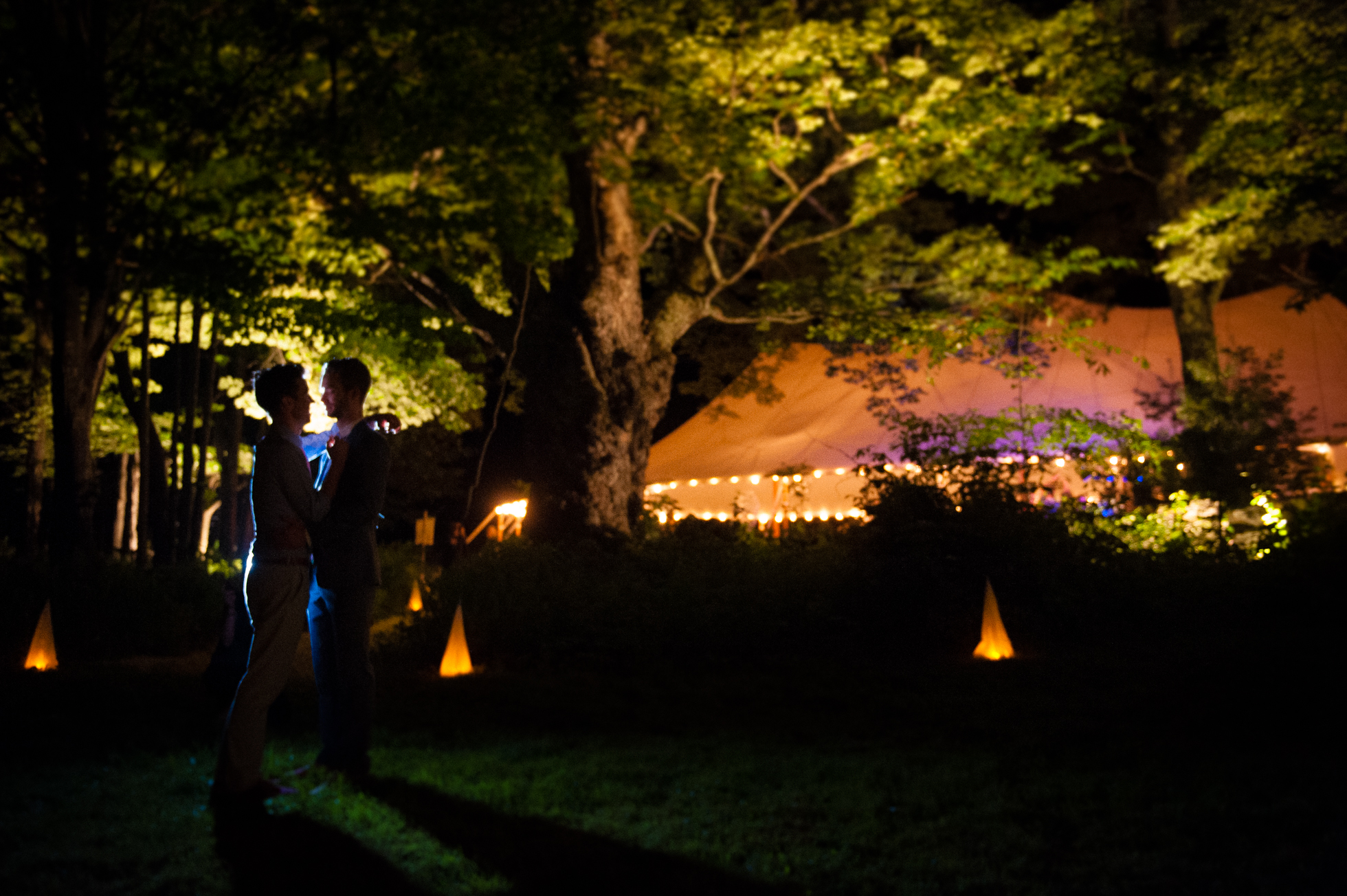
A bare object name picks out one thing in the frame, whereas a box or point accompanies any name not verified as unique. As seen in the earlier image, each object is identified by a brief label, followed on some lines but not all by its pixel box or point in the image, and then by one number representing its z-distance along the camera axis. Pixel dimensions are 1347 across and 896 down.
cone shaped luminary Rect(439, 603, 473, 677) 7.47
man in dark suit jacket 4.29
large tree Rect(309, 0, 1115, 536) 12.43
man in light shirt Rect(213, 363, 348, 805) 3.93
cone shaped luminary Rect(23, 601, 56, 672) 7.76
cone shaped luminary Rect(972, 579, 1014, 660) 7.37
